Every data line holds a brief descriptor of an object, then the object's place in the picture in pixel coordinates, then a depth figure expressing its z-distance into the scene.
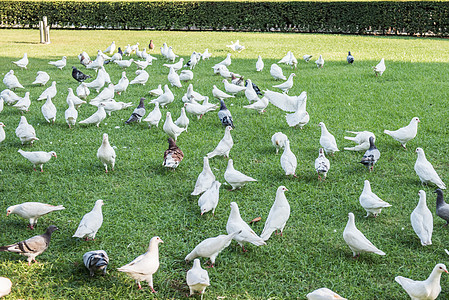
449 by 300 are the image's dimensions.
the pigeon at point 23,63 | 13.05
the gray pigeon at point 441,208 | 4.59
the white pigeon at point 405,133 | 6.63
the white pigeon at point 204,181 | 5.27
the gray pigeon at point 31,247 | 3.95
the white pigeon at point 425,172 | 5.40
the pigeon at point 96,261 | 3.76
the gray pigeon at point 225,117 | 7.79
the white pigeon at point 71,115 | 7.85
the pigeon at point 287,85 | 9.88
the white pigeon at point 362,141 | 6.54
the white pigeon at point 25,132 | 6.88
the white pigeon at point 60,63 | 13.13
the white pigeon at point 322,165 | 5.60
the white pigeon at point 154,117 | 7.84
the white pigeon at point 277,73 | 11.35
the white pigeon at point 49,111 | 8.02
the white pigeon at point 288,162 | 5.78
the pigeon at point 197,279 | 3.45
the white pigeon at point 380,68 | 11.52
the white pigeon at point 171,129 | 7.10
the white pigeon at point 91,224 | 4.27
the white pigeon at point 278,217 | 4.37
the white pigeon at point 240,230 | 4.09
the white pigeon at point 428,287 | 3.36
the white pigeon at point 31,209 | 4.58
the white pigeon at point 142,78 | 10.89
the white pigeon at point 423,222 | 4.22
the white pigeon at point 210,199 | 4.79
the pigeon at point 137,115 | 8.12
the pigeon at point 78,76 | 11.16
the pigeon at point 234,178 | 5.41
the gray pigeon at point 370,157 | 5.98
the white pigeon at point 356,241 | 3.97
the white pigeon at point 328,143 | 6.43
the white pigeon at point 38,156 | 5.93
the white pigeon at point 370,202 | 4.67
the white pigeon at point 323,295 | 3.25
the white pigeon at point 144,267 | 3.60
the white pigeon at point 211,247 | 3.89
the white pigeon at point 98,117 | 7.89
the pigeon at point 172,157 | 5.95
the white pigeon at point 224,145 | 6.41
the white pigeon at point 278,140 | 6.64
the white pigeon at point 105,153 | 5.96
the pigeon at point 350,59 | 13.59
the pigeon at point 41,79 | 10.89
